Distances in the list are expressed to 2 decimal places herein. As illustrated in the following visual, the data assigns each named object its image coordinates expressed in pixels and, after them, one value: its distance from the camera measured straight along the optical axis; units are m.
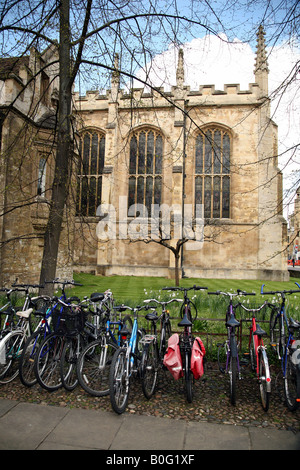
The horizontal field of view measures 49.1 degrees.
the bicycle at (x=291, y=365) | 3.12
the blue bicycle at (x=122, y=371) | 3.04
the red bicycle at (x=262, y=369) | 3.08
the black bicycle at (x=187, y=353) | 3.33
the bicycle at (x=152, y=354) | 3.38
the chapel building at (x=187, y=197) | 18.25
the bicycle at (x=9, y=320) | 4.21
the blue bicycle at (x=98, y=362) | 3.45
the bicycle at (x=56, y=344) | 3.72
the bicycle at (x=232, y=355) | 3.29
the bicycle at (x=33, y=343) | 3.65
